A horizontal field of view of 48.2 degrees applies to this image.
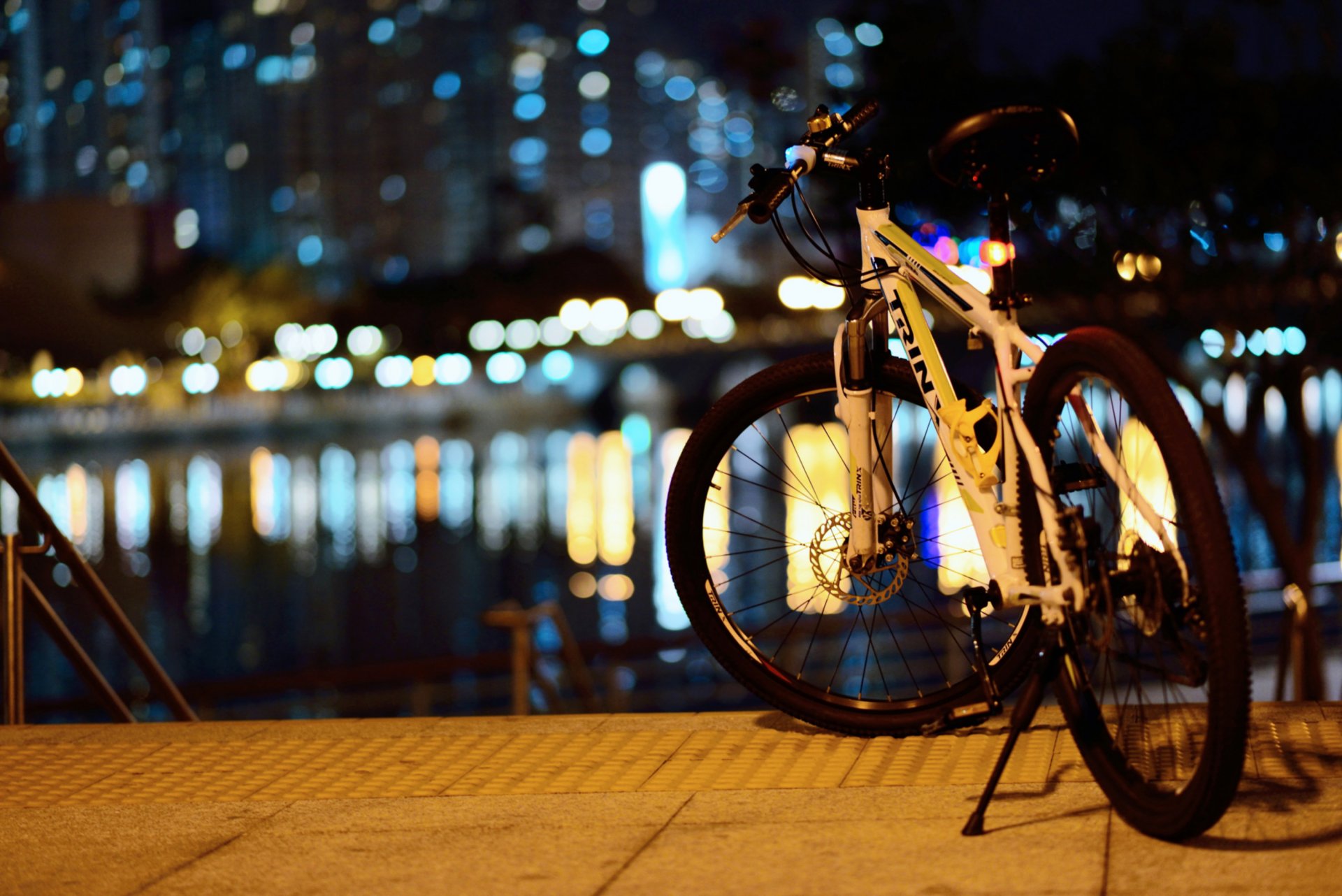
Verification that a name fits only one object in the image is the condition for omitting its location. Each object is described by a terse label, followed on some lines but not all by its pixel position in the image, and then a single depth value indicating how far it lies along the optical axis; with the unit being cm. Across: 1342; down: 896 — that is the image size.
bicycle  221
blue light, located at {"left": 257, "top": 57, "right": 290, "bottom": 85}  13838
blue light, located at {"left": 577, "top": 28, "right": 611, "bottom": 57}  16838
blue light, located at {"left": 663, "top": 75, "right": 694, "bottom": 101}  17238
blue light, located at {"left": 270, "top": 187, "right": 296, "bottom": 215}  13025
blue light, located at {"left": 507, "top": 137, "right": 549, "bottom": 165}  15275
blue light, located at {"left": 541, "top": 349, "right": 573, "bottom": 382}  8488
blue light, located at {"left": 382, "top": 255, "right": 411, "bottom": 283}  13350
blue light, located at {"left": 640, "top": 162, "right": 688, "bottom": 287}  11631
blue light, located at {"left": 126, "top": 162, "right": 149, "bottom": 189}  10119
